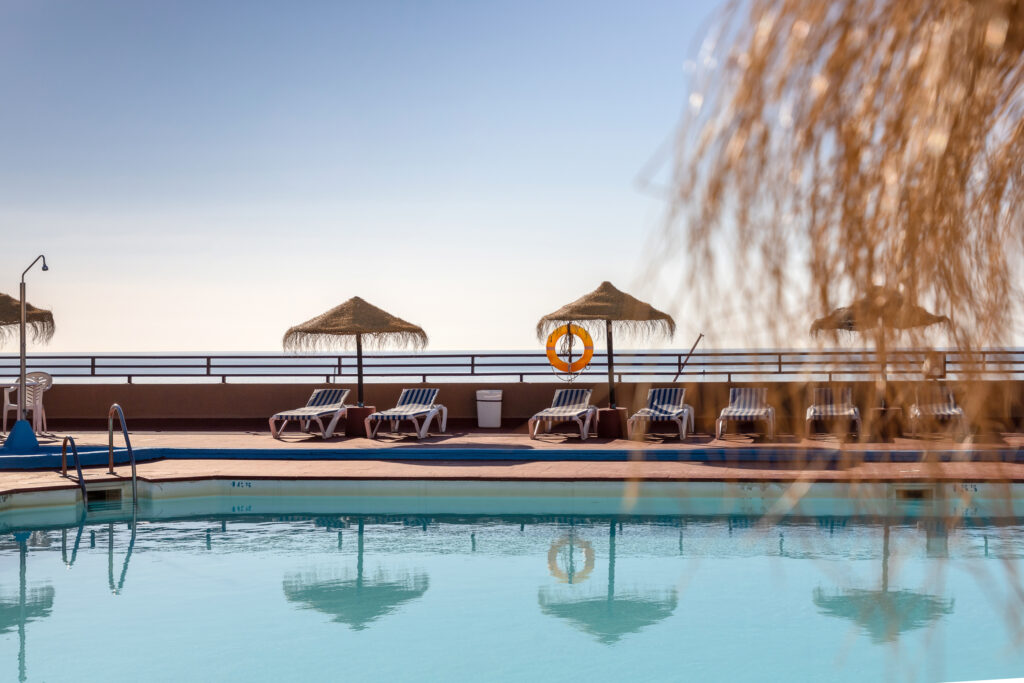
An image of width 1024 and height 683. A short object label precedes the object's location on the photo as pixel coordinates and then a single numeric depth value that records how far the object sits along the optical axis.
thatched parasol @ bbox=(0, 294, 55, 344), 14.90
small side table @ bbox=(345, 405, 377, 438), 13.73
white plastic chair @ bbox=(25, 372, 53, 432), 13.29
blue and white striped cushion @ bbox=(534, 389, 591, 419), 12.73
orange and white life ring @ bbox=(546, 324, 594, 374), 13.09
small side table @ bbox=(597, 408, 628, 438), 13.17
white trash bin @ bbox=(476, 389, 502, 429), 14.55
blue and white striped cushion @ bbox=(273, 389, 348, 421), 13.14
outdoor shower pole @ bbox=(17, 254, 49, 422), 11.32
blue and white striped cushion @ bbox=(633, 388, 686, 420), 11.80
